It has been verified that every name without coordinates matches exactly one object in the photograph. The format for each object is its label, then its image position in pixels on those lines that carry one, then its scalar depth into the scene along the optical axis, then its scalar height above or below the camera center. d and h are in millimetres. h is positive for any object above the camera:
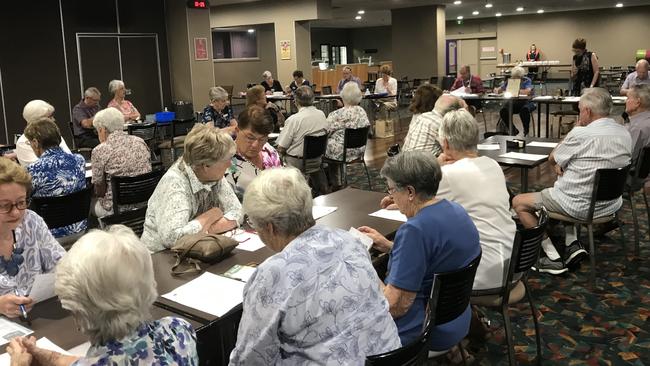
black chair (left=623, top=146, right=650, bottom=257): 4668 -859
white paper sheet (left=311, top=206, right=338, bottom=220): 3291 -713
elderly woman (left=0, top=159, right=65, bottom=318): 2338 -584
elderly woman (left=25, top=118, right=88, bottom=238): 4055 -490
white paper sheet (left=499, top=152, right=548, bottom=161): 4915 -658
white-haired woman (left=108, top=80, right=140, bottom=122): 8784 -102
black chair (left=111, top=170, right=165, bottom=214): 4363 -711
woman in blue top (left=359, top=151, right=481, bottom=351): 2279 -639
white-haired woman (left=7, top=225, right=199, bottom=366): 1394 -496
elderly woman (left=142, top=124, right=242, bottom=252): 2904 -524
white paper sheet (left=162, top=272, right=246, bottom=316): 2117 -770
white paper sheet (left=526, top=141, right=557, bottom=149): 5571 -631
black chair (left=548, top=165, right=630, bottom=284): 4027 -812
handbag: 2525 -686
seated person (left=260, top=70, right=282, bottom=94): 13398 +127
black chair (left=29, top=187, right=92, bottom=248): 3805 -736
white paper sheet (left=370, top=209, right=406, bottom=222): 3204 -727
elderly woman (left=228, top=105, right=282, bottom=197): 4027 -380
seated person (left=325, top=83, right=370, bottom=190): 6844 -480
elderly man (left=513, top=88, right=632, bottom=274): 4195 -621
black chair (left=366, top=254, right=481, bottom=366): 1998 -824
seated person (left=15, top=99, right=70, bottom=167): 5297 -368
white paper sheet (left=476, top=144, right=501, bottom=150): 5488 -627
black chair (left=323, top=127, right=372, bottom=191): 6668 -633
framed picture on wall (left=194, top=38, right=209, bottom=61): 12023 +895
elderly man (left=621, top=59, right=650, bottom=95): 9435 +2
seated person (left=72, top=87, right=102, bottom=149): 8195 -332
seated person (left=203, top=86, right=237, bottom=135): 8164 -260
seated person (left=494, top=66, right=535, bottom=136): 9695 -424
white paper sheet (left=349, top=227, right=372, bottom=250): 2609 -690
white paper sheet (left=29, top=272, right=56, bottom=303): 2131 -691
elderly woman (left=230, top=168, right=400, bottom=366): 1610 -605
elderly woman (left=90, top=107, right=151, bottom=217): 4844 -557
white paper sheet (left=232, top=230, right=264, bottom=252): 2775 -740
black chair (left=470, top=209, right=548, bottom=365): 2732 -956
